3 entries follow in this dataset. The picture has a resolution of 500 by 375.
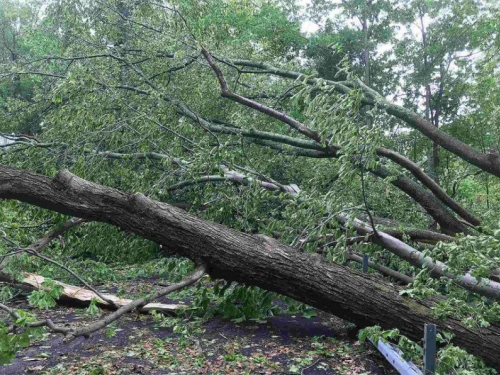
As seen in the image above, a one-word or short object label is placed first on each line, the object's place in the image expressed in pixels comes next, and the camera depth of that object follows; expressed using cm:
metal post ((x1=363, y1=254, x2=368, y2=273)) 430
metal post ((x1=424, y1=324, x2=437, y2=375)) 272
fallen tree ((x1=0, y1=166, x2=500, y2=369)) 378
